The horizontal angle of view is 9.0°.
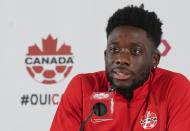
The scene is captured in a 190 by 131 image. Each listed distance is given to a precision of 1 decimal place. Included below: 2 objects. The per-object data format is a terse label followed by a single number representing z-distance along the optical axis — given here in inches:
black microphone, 154.5
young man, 158.7
